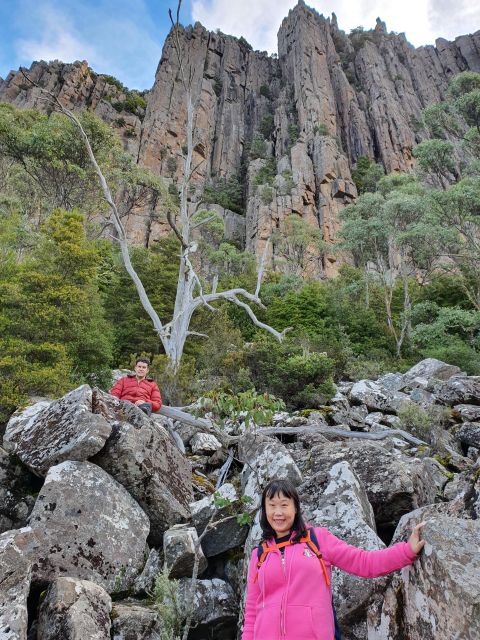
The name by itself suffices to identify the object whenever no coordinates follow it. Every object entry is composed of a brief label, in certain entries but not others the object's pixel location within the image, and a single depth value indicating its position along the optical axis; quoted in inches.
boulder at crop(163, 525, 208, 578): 103.7
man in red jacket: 205.5
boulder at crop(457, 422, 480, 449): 251.6
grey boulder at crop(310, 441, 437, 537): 117.9
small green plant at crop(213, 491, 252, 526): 121.0
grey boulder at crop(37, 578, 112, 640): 79.7
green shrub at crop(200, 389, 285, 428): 161.2
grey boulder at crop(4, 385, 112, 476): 123.5
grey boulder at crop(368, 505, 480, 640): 61.4
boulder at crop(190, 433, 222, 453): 201.0
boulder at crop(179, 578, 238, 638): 97.7
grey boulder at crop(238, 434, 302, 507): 125.9
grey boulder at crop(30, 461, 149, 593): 103.0
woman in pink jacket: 70.1
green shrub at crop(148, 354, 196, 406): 317.1
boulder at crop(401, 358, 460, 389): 466.3
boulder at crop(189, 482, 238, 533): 123.3
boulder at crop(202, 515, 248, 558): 115.6
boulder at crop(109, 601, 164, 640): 87.0
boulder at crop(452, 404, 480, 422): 305.7
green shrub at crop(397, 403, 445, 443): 262.2
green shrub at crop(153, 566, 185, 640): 87.6
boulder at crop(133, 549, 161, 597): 104.0
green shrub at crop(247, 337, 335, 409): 387.5
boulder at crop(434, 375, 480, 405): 341.2
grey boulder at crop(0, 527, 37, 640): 78.2
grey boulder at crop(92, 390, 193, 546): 123.6
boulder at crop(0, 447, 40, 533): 121.0
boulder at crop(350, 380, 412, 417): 337.1
